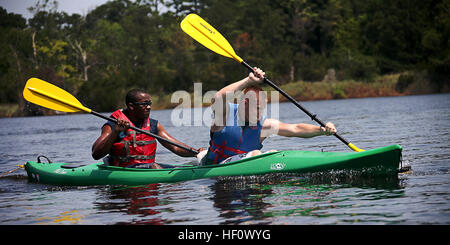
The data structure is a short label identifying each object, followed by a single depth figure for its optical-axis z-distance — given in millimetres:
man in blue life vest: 14336
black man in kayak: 15719
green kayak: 14602
